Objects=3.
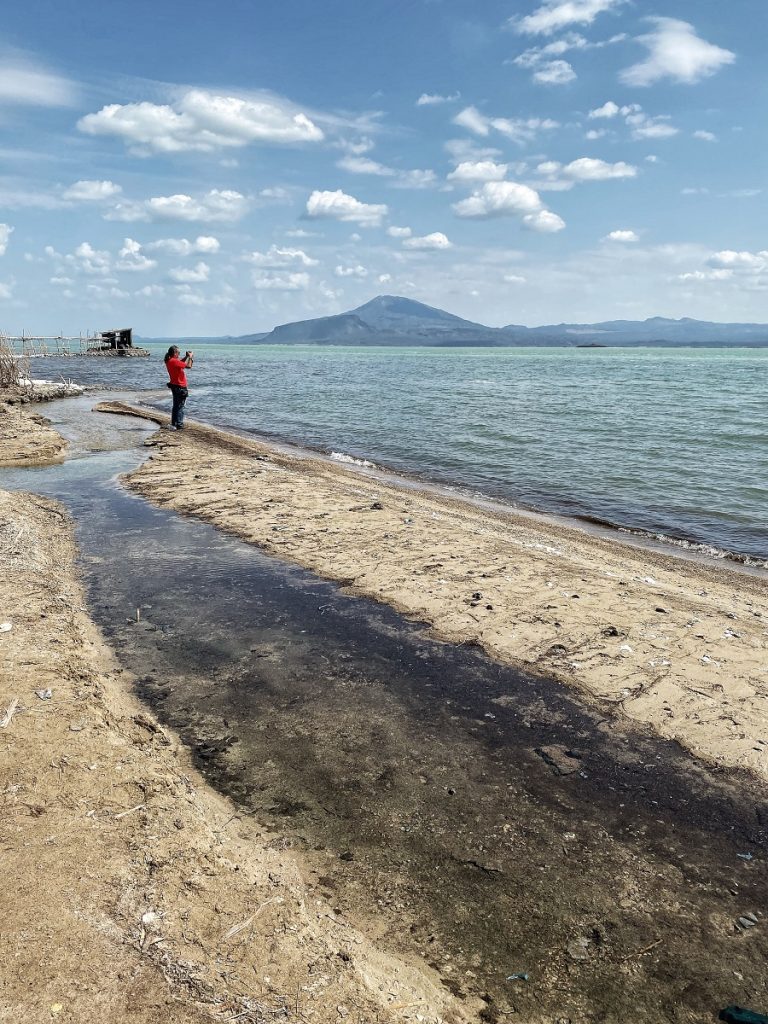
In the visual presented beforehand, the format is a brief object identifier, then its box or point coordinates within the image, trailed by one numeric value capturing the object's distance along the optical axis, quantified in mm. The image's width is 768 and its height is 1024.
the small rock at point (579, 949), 3365
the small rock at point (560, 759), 4961
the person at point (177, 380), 19859
